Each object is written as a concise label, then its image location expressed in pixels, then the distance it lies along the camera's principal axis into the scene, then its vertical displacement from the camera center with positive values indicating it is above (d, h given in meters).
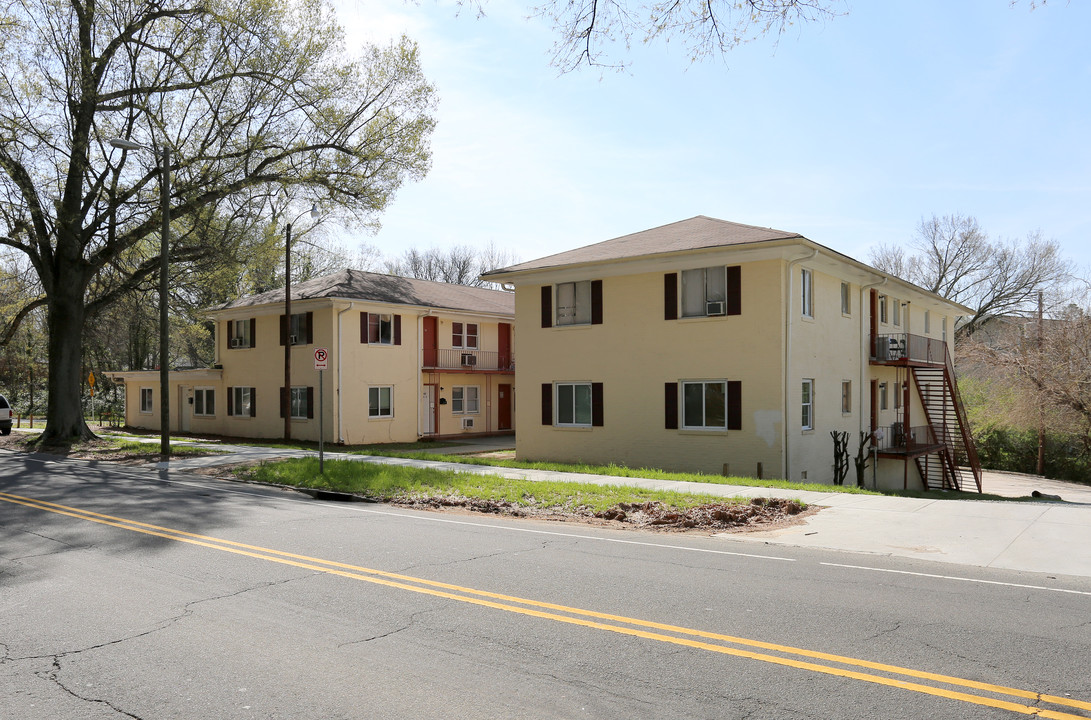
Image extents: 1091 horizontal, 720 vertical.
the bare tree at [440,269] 75.31 +10.91
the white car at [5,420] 34.94 -1.49
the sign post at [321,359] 15.68 +0.51
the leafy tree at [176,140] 24.31 +7.90
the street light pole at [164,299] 21.50 +2.35
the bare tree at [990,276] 52.28 +6.95
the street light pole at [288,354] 28.72 +1.15
